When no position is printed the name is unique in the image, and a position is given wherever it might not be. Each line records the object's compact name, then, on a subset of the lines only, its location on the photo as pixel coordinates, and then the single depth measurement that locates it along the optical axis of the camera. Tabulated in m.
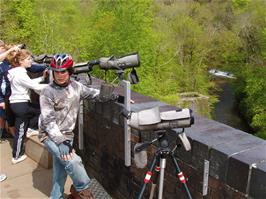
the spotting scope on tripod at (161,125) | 2.52
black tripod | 2.65
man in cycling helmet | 3.18
